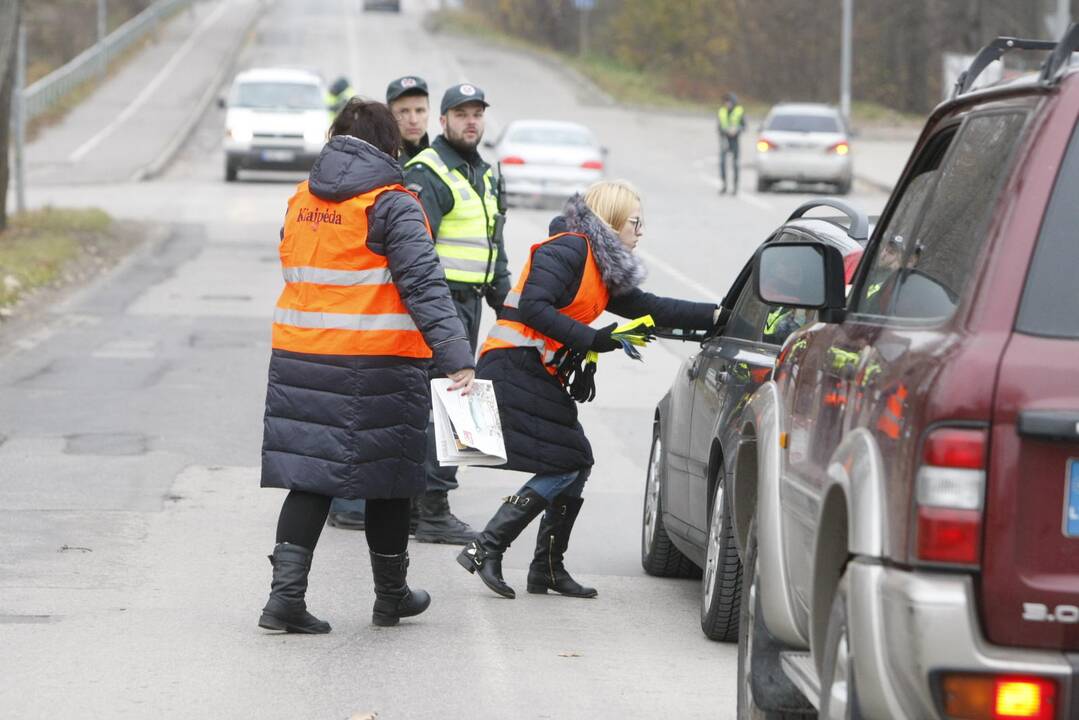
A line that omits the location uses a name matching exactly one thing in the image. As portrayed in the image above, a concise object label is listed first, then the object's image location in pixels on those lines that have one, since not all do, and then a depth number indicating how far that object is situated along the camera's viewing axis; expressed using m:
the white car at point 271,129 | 72.12
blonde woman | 15.80
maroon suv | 7.43
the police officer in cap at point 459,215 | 18.33
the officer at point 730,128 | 72.94
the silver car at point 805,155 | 75.19
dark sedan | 14.23
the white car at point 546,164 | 63.94
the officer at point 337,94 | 67.44
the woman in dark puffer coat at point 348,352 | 14.09
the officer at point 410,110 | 19.23
